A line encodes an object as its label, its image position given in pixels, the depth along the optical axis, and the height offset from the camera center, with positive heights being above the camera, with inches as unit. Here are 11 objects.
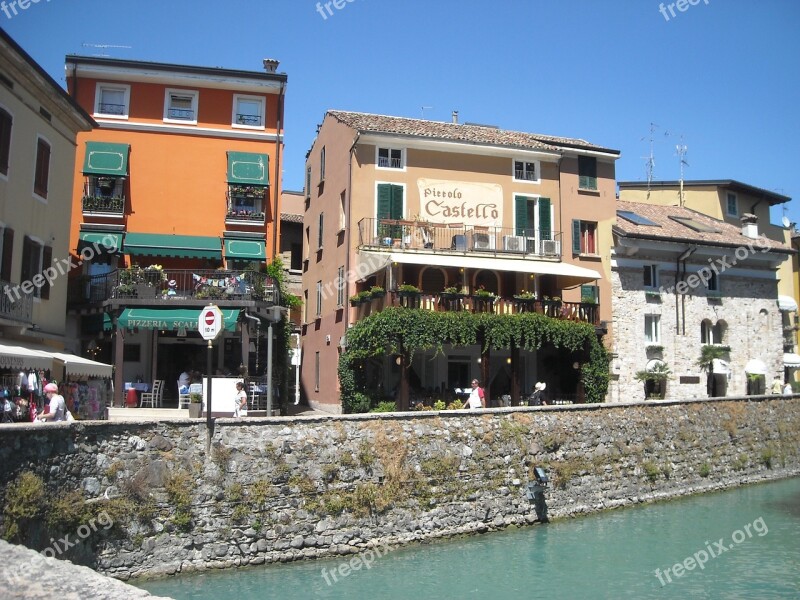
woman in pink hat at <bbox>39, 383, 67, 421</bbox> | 567.8 -14.5
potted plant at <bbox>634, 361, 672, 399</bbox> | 1293.1 +26.7
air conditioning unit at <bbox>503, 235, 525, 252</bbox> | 1192.8 +230.0
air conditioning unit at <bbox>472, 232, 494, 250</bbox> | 1167.0 +227.3
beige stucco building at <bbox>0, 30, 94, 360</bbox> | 765.9 +204.2
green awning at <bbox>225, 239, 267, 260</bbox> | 1130.7 +204.0
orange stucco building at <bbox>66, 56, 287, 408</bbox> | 1104.2 +298.7
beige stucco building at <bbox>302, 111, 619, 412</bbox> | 1151.6 +262.2
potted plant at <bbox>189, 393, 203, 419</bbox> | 859.4 -23.0
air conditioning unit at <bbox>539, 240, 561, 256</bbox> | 1235.2 +231.9
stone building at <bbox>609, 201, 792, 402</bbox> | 1306.6 +157.6
